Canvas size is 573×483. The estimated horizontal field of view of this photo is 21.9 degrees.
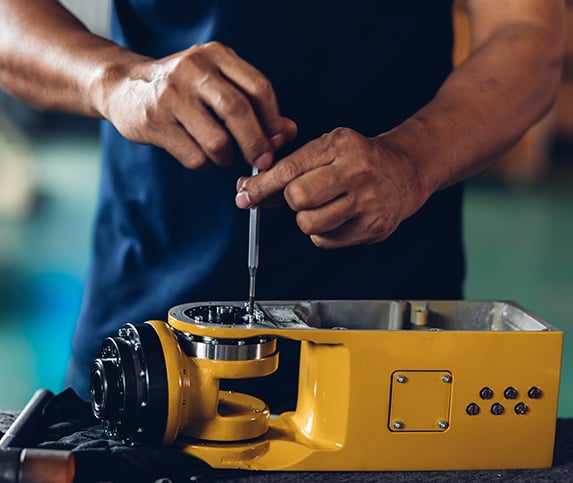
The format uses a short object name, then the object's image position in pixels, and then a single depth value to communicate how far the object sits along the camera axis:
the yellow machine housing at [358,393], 1.27
